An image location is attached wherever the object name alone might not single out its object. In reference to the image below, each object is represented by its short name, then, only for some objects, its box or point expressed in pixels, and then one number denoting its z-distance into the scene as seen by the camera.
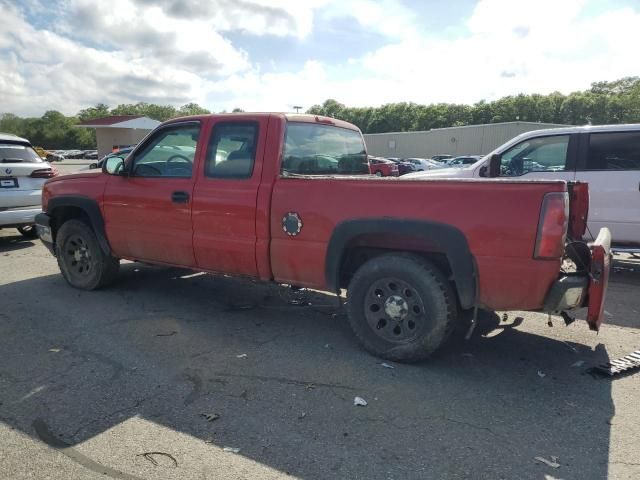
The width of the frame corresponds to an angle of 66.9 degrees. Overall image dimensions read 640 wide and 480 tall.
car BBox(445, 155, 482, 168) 30.81
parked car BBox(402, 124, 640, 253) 6.35
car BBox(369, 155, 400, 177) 24.93
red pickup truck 3.16
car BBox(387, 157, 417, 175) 31.17
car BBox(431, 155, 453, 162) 40.02
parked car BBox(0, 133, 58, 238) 7.69
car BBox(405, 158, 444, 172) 32.96
